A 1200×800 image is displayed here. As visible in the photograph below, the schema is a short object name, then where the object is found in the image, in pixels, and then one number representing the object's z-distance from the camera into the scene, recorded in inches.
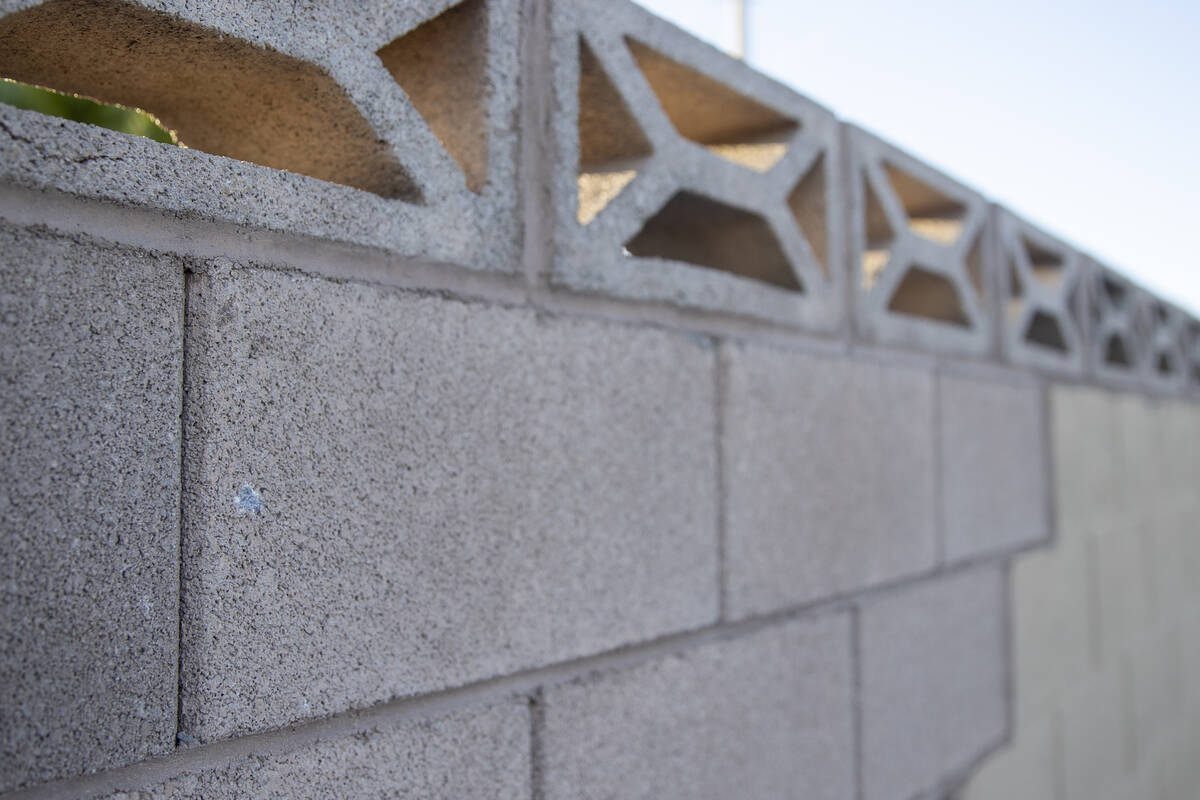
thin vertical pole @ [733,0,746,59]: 527.5
